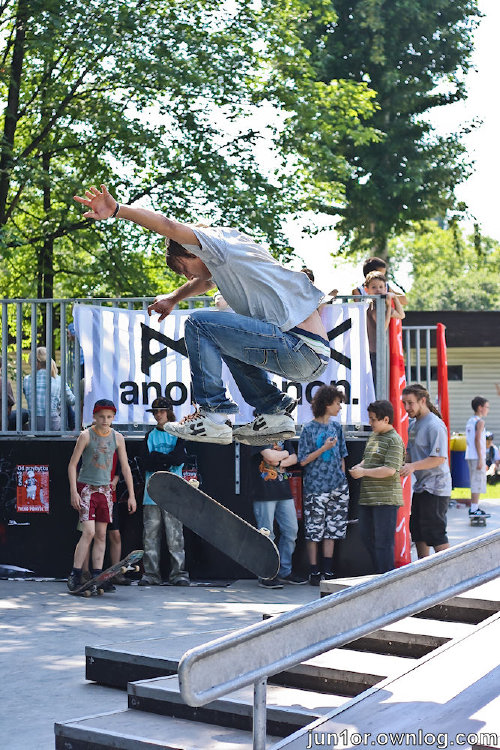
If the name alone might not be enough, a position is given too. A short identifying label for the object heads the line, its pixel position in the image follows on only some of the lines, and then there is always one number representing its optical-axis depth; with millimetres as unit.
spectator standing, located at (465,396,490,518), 15891
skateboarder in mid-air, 5250
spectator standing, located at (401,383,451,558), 9812
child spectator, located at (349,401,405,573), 9688
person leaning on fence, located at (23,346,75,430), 11320
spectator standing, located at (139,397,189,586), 10844
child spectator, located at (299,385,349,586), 10445
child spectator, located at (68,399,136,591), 10609
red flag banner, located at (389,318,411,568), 10430
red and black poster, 11586
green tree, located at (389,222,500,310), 72250
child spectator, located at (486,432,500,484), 24805
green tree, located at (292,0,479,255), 31469
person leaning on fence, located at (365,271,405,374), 10688
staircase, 4043
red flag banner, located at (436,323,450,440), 11484
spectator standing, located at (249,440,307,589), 10695
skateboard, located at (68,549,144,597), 9852
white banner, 10750
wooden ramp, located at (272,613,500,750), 3879
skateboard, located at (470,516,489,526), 15773
